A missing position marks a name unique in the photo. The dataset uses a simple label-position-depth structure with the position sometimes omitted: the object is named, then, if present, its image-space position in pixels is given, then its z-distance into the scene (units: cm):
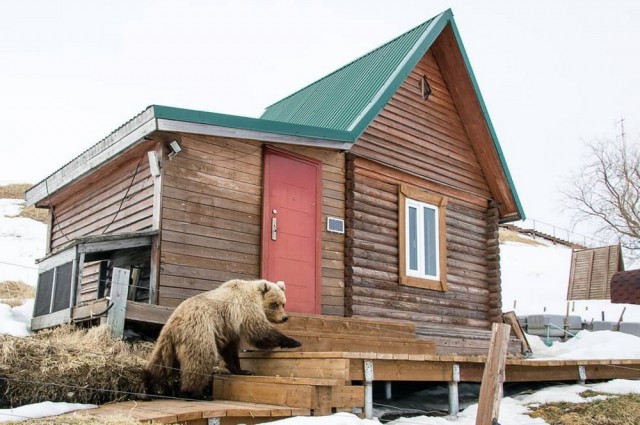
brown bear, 650
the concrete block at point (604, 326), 1696
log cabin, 891
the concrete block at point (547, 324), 1756
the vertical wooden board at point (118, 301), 764
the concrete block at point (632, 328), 1633
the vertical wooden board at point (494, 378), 536
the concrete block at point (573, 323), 1769
